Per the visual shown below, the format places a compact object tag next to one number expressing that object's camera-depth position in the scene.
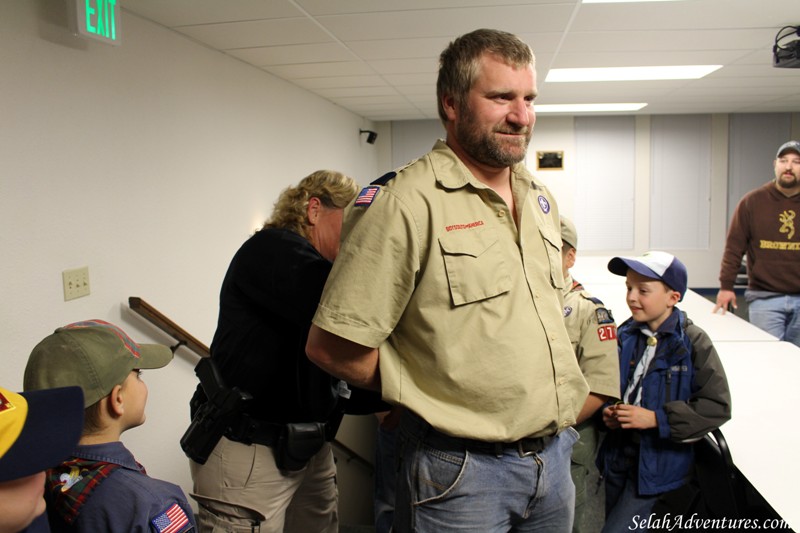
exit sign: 2.20
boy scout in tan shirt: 1.77
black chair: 1.88
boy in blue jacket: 1.90
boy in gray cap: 1.14
